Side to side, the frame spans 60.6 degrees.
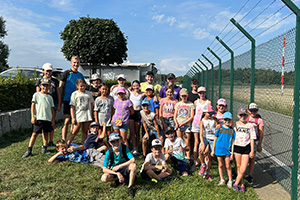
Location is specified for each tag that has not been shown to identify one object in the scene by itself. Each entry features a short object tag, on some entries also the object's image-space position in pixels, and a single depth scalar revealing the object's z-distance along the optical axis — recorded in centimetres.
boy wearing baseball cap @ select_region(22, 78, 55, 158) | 529
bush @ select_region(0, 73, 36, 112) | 750
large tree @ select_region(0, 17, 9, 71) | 2989
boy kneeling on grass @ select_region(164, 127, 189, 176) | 453
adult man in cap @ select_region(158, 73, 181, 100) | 545
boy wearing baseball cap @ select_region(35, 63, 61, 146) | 555
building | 3650
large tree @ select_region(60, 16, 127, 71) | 1544
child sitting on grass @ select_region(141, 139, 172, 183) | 415
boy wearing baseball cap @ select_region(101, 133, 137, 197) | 388
